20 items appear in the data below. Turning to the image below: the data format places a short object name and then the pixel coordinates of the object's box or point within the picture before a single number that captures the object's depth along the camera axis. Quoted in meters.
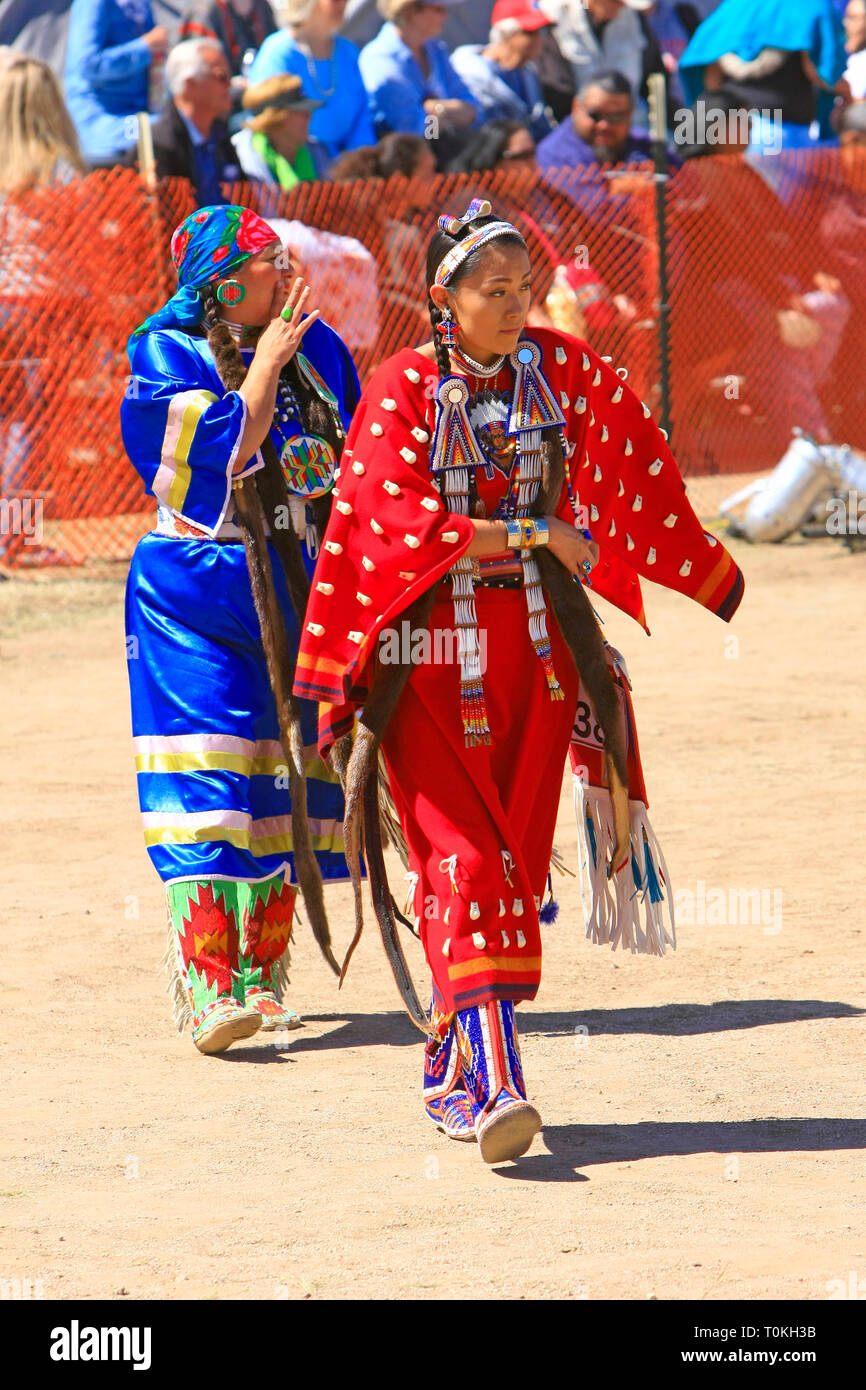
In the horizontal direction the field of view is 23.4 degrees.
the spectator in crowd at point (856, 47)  15.91
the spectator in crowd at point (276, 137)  12.77
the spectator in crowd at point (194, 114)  12.51
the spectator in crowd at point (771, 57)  15.12
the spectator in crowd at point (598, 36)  15.27
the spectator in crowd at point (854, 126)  14.93
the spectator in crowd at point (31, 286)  11.94
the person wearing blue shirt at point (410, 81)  14.19
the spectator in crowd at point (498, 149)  13.94
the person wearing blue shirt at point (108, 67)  13.16
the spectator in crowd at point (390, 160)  13.34
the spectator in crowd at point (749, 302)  14.14
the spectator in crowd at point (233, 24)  14.20
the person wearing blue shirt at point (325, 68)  13.15
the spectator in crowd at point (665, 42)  15.73
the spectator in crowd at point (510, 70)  15.00
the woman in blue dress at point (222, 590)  5.16
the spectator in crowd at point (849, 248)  14.68
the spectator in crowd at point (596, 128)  14.15
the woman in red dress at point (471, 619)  4.31
